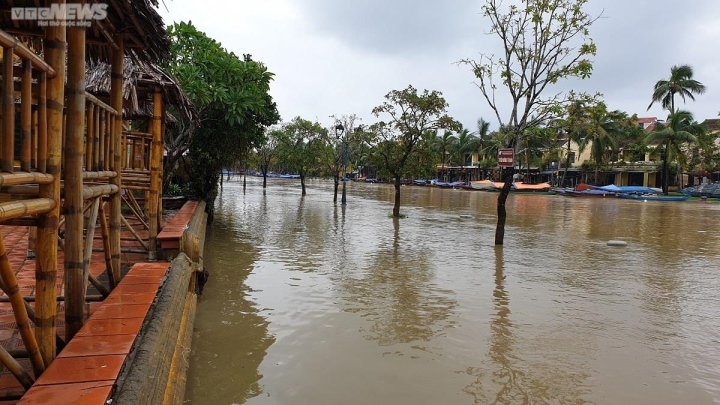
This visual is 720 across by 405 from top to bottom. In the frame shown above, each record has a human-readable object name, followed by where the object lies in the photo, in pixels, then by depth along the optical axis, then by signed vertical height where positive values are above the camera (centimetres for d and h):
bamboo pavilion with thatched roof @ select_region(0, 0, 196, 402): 248 +8
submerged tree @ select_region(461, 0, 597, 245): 1252 +349
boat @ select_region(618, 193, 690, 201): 4447 -98
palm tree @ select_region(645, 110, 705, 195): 4409 +519
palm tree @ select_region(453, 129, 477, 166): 6881 +543
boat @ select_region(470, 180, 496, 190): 5956 -46
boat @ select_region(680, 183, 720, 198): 4638 -20
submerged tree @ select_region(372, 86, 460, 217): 1945 +208
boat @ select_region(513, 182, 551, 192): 5447 -54
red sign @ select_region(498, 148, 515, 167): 1224 +67
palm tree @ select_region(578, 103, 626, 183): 4812 +490
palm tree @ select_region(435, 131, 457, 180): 7281 +582
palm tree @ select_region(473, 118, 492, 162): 6669 +680
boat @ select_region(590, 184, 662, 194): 4798 -37
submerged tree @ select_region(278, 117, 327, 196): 3609 +242
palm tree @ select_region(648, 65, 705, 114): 4488 +991
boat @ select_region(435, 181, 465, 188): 6754 -67
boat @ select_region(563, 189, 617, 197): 4970 -90
